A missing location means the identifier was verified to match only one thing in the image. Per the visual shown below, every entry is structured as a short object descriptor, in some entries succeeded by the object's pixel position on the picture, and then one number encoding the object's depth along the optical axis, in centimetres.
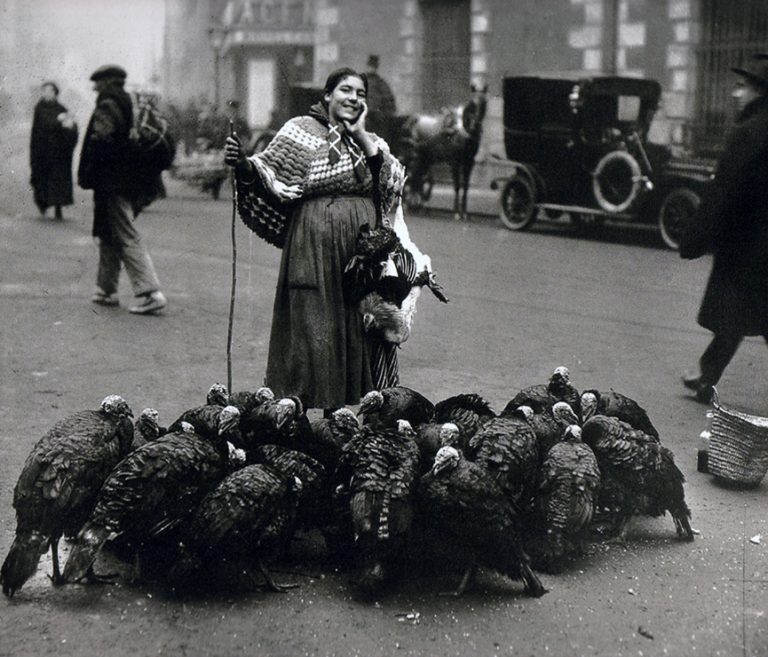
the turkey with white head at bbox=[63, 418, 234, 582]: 400
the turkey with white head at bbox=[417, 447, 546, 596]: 409
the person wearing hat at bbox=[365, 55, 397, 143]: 1931
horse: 1797
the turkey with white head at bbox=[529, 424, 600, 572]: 436
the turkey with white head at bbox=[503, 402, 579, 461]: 476
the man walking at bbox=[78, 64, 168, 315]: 957
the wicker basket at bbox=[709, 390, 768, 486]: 551
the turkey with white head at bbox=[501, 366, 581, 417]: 518
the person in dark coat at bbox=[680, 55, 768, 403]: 696
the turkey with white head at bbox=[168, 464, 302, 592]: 399
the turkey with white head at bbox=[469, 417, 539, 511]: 434
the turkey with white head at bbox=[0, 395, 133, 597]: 396
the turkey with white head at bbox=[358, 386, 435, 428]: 487
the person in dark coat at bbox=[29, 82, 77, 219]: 1653
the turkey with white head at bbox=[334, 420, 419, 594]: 406
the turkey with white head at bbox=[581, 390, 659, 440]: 520
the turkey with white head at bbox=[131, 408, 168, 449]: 468
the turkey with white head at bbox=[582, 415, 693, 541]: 470
